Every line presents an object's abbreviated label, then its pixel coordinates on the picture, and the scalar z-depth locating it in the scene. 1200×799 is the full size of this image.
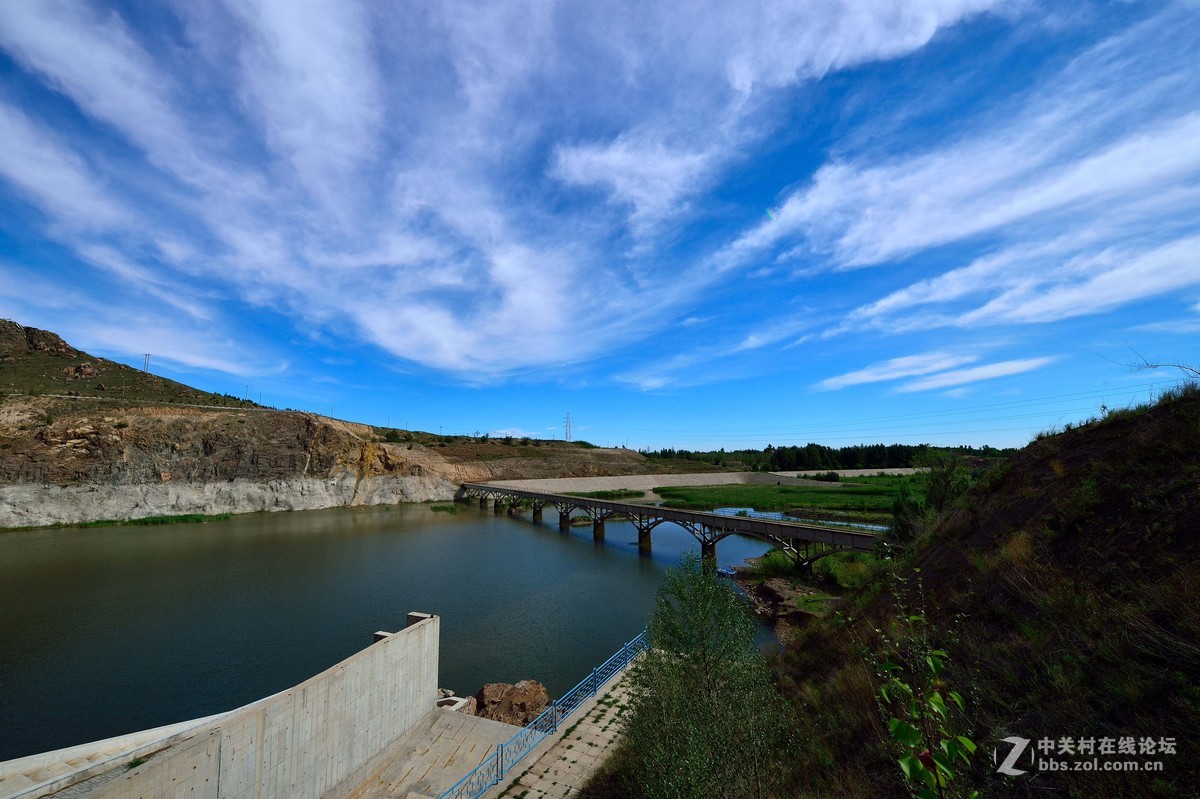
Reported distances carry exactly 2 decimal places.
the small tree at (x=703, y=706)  6.26
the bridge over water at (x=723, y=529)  24.27
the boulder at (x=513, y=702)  13.26
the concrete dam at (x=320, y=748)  8.28
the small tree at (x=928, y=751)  1.97
